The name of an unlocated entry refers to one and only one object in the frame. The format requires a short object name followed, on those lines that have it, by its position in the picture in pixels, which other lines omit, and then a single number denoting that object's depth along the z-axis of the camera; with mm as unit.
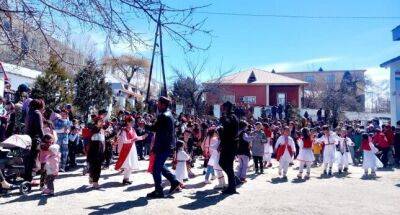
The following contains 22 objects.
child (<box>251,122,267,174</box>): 14203
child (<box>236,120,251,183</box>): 11188
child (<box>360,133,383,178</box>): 14438
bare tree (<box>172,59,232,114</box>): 34812
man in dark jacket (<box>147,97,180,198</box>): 8797
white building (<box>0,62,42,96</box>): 24812
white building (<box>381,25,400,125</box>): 22875
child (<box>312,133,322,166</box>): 17891
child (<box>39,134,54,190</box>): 8859
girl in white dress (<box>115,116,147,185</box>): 10352
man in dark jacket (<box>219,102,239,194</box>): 9422
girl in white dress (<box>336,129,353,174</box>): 14844
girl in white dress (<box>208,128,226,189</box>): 10268
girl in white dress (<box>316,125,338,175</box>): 14380
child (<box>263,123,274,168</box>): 15812
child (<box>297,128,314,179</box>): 13195
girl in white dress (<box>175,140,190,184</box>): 10429
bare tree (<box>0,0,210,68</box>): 5465
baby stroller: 8766
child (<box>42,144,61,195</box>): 8492
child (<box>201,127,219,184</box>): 11266
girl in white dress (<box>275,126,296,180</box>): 13046
